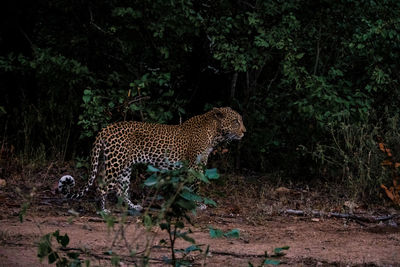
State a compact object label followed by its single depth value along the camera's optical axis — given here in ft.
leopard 50.85
